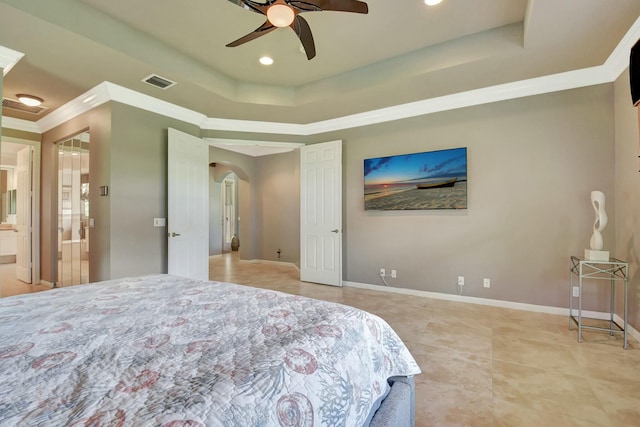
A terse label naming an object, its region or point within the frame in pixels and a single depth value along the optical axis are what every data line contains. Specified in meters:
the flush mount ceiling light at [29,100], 3.57
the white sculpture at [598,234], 2.60
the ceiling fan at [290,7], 1.95
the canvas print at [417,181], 3.66
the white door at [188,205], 3.85
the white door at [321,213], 4.50
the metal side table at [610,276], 2.46
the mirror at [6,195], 6.88
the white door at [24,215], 4.66
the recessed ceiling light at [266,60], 3.27
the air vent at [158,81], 3.14
